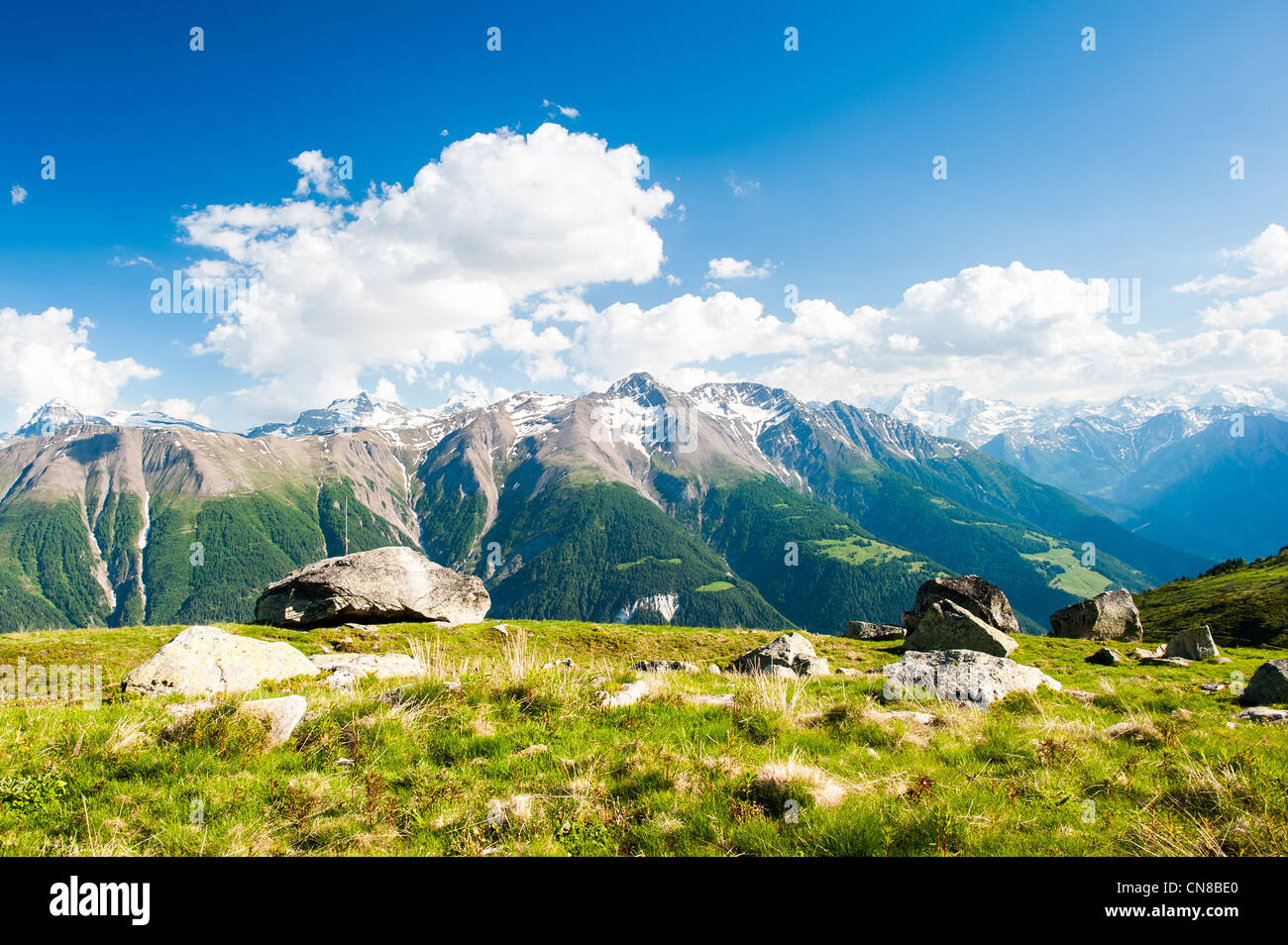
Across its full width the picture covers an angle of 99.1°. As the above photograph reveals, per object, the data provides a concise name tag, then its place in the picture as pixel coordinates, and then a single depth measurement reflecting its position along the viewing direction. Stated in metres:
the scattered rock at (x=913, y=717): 10.34
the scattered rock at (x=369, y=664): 17.77
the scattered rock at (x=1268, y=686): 14.92
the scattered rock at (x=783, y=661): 18.09
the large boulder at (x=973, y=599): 42.47
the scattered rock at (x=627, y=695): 10.52
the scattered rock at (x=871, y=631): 49.31
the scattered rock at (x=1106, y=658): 33.59
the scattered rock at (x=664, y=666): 18.50
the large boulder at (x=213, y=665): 14.08
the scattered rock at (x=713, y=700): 10.95
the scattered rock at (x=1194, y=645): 36.19
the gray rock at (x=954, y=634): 31.75
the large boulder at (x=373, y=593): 35.31
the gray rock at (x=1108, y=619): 49.78
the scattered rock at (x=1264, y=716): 11.23
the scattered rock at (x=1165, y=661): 32.53
